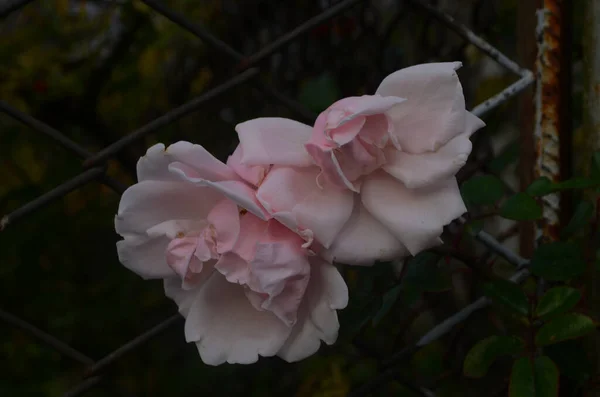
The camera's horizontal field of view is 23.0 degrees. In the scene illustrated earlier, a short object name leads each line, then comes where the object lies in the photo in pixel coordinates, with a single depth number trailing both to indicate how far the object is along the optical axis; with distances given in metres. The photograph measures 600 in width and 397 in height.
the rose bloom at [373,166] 0.73
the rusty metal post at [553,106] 0.88
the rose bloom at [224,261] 0.73
